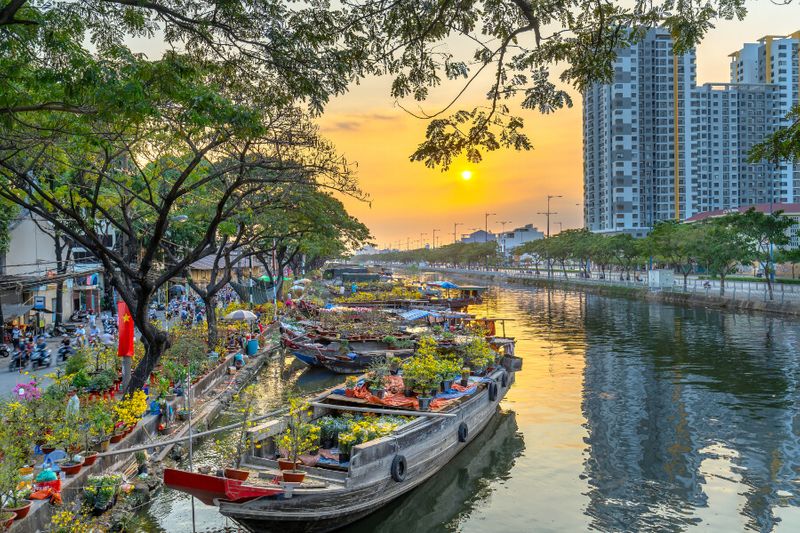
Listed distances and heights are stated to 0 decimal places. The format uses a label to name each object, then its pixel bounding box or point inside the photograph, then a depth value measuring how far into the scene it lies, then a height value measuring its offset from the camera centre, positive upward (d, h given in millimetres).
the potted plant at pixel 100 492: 10516 -3888
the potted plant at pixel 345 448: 11696 -3471
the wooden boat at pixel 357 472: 9938 -3828
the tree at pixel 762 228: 44500 +3143
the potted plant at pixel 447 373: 15734 -2693
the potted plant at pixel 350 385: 15425 -2988
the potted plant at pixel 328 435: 12656 -3435
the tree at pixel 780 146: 9281 +1993
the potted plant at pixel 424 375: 15125 -2643
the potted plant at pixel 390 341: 27656 -3212
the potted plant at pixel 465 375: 16912 -3008
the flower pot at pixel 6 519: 8281 -3434
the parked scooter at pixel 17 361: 21469 -3237
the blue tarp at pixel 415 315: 36994 -2729
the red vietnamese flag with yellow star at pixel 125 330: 14922 -1469
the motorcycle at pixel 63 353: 23141 -3153
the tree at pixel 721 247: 46438 +1856
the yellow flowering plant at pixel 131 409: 12453 -2920
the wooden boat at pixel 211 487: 9203 -3355
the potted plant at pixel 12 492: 8609 -3257
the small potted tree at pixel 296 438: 10312 -3092
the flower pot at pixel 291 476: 10242 -3486
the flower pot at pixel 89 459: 10948 -3448
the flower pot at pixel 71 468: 10641 -3488
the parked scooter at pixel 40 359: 21641 -3156
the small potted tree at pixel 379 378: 15158 -2862
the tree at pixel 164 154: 9102 +2657
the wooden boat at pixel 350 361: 26183 -3929
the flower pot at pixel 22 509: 8632 -3447
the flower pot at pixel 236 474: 9823 -3307
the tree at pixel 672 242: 53344 +2753
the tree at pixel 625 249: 72000 +2634
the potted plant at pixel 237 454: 9836 -3299
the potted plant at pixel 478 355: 18808 -2688
